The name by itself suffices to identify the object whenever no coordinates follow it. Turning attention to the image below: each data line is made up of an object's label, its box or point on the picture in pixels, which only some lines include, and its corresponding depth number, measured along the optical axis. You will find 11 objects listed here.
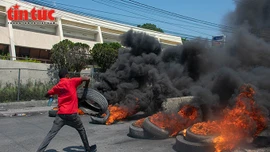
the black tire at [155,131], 7.39
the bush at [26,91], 14.72
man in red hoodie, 5.85
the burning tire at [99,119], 9.67
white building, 27.15
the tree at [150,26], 75.64
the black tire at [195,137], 5.96
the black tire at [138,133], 7.65
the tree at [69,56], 19.86
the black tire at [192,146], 5.93
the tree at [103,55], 20.75
